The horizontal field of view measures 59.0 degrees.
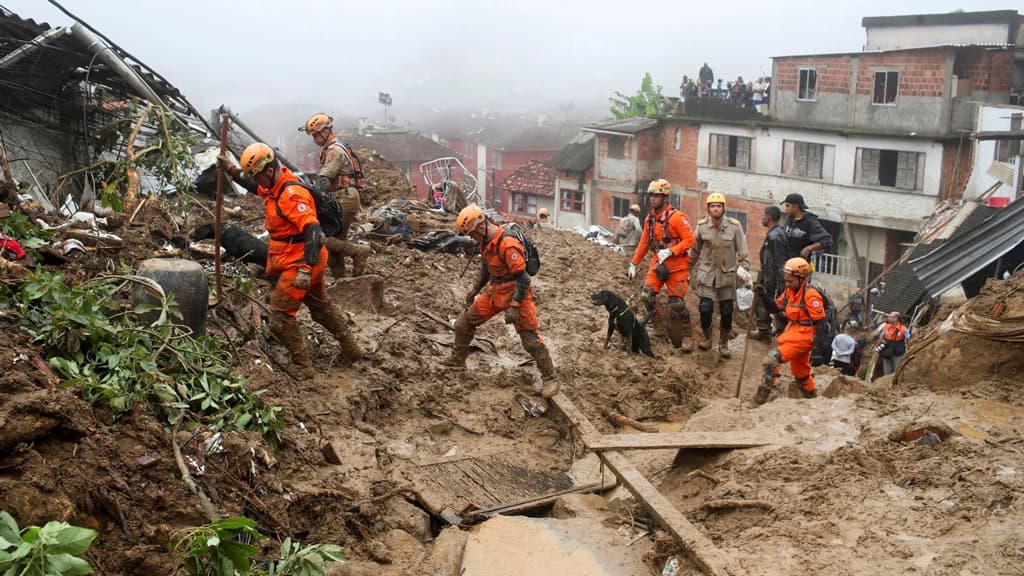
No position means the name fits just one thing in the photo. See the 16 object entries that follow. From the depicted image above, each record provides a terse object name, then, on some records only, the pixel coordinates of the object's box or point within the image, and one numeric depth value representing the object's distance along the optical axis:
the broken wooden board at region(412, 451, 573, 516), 6.07
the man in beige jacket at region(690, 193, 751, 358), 10.09
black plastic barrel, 6.16
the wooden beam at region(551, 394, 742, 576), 4.70
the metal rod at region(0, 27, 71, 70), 8.66
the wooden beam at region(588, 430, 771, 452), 6.33
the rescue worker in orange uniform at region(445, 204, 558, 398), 7.85
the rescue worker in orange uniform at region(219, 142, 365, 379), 7.02
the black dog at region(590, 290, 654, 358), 9.64
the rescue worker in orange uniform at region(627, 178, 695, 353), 9.80
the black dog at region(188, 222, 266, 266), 8.48
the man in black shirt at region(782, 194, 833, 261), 9.99
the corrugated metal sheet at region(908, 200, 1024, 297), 10.36
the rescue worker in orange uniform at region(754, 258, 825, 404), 8.34
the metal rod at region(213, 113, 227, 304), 7.03
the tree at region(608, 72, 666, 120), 44.22
